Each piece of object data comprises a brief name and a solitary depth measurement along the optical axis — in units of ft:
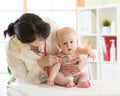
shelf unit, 12.01
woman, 5.91
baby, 6.25
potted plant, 12.31
